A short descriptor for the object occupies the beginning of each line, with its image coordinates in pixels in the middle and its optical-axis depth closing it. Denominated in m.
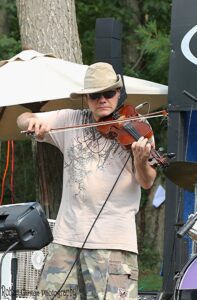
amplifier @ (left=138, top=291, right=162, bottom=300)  8.95
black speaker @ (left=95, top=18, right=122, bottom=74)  9.32
